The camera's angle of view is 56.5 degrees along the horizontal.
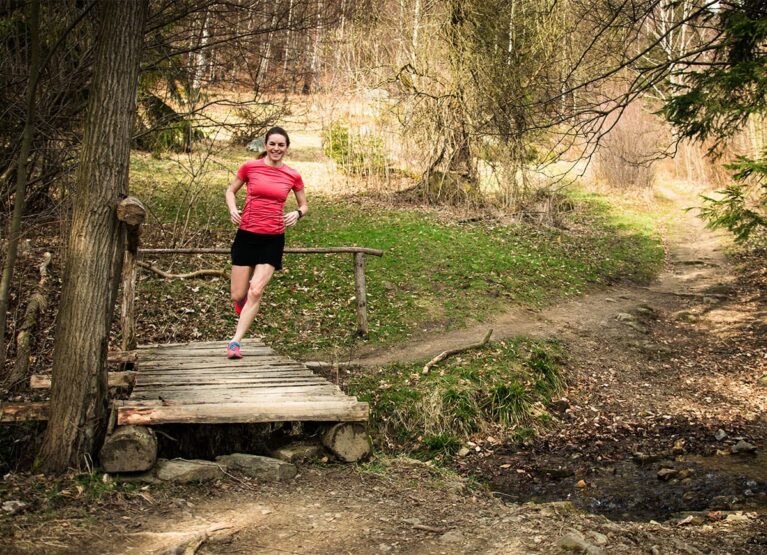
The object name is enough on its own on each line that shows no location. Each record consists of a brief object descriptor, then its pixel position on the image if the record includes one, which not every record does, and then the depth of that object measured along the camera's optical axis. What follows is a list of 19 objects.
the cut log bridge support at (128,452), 5.11
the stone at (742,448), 7.27
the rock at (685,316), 12.45
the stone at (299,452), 5.92
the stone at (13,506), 4.36
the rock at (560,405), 8.64
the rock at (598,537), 4.59
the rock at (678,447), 7.37
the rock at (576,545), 4.30
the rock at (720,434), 7.70
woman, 6.73
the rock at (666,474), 6.74
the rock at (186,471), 5.26
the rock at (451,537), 4.66
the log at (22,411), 5.33
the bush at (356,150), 19.48
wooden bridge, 5.52
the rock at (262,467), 5.58
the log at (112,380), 6.27
